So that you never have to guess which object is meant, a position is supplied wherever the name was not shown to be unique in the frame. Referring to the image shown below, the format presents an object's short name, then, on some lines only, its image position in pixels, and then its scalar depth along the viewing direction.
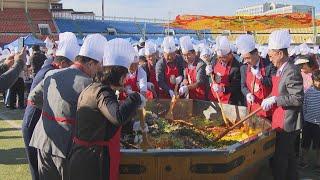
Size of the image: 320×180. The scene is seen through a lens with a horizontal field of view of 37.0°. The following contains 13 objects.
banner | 23.02
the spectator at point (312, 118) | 6.72
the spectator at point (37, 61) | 7.41
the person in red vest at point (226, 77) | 6.87
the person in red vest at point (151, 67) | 7.46
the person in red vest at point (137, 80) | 6.17
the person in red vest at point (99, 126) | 3.35
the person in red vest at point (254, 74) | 5.80
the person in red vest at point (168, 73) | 7.53
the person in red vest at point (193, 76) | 7.23
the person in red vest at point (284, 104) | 4.88
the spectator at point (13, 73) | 4.33
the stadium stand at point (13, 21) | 37.53
